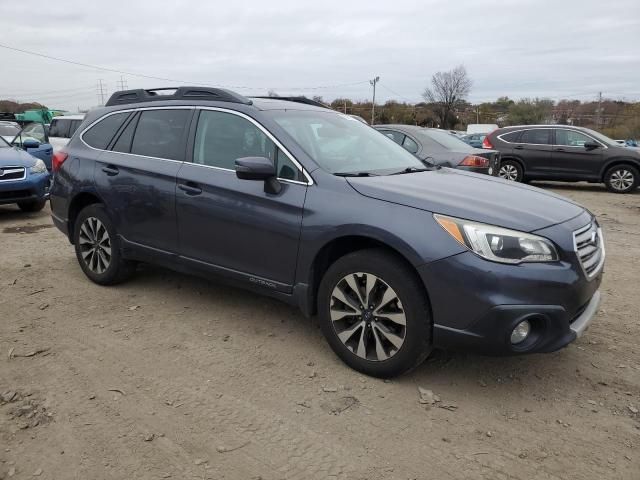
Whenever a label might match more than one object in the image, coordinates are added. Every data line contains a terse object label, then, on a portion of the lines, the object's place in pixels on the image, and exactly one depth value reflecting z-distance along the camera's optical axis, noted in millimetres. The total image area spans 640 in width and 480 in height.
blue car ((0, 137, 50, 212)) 8055
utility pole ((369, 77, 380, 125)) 67250
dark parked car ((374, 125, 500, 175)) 8484
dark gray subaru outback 2887
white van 58594
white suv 12531
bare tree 81675
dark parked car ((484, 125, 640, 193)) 12453
